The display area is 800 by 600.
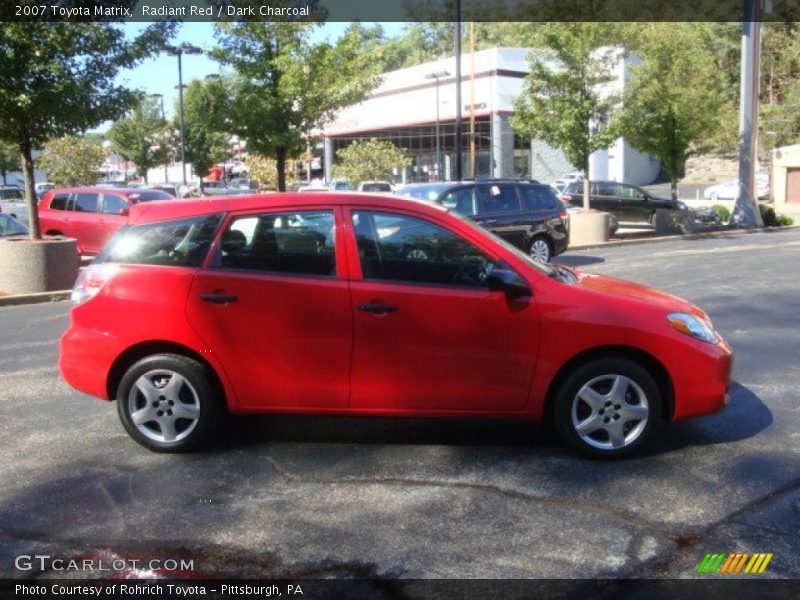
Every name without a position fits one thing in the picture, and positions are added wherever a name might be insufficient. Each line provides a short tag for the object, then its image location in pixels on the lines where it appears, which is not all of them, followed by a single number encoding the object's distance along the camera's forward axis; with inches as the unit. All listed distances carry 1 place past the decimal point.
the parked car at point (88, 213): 676.7
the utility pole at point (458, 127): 864.5
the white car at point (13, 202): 1242.0
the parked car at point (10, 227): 673.6
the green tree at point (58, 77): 494.0
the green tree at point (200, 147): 2001.7
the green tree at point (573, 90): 832.9
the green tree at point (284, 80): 721.6
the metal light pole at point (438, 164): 1936.5
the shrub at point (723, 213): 1097.4
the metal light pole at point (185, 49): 1162.0
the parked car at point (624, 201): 1053.2
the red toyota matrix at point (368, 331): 197.3
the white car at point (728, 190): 1866.4
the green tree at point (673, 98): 884.0
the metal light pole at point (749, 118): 952.9
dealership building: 1925.4
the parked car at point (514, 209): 567.8
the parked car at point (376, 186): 1285.4
